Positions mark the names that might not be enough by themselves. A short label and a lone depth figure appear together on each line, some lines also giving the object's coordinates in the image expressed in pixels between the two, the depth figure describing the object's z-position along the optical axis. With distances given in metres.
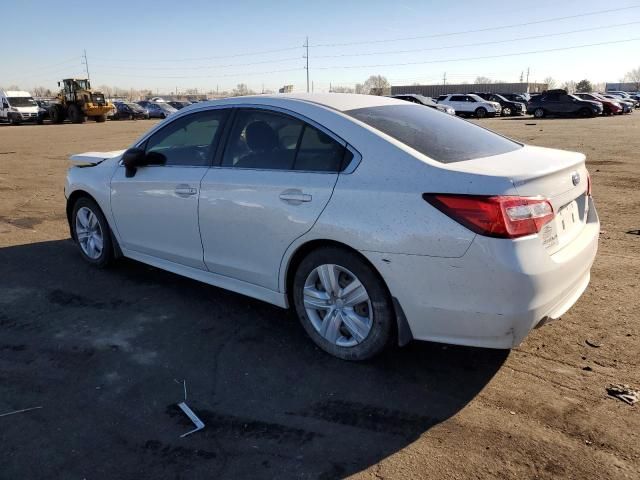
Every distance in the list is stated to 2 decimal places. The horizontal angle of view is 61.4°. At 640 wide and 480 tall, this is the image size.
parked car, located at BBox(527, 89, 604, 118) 35.72
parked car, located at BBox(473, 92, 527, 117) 41.25
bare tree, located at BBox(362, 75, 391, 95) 136.57
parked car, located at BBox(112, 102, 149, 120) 48.56
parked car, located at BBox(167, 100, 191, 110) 53.82
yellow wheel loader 40.09
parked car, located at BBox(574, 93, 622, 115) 36.94
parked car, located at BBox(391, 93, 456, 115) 29.47
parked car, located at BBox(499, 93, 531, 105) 44.72
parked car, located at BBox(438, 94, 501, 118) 37.72
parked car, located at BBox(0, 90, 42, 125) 39.97
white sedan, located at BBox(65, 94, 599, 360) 2.85
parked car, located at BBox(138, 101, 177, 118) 49.59
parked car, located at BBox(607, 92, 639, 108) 51.06
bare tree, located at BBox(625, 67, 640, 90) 170.50
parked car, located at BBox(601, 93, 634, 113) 39.55
